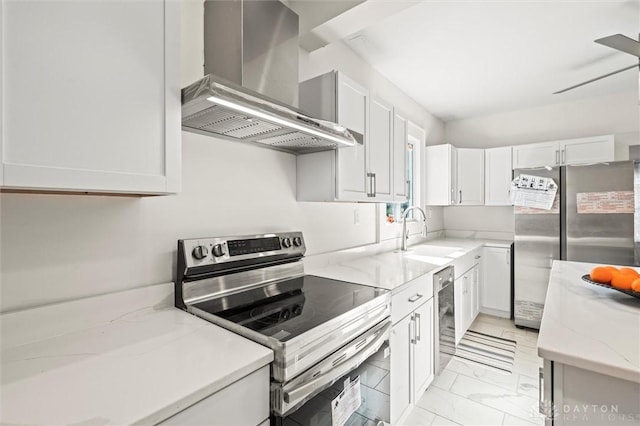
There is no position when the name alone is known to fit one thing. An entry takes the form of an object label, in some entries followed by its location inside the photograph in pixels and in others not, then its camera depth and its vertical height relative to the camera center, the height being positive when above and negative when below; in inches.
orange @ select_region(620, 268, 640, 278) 46.4 -10.0
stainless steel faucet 119.9 -10.5
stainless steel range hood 42.8 +25.1
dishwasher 85.2 -32.9
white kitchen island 29.7 -16.0
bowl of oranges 44.1 -11.0
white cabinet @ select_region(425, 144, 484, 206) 151.8 +18.9
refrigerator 107.8 -6.7
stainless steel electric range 37.4 -16.0
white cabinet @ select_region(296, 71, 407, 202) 69.3 +15.5
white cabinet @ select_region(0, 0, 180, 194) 27.5 +12.5
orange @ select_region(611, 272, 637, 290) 45.4 -11.0
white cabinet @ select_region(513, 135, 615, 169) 131.6 +27.5
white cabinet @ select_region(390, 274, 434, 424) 64.3 -32.2
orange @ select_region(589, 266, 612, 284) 48.9 -10.9
